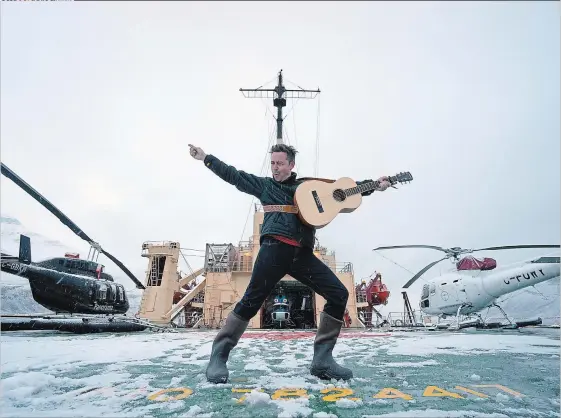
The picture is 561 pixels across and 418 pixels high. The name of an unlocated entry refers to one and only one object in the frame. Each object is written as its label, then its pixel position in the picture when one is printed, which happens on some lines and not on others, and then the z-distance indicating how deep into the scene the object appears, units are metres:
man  2.69
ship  14.59
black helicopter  9.82
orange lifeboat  25.61
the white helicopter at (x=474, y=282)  11.68
